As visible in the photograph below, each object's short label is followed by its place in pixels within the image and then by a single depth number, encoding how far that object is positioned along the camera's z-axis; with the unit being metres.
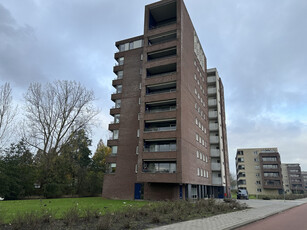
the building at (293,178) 113.04
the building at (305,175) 149.46
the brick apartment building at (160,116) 30.28
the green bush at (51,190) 34.69
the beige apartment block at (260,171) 85.50
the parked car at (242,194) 46.38
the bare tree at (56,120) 33.84
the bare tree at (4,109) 29.00
